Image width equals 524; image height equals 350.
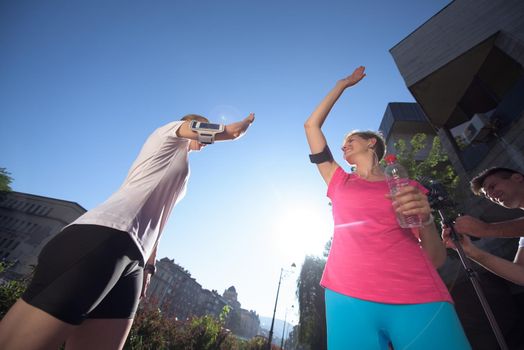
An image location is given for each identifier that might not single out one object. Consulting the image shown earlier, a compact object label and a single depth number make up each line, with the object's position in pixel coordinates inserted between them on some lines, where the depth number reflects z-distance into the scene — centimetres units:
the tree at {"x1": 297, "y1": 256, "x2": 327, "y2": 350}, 1898
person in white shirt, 101
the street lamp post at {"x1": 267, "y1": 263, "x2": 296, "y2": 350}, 1862
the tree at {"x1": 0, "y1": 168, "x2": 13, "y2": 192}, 4330
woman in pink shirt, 123
